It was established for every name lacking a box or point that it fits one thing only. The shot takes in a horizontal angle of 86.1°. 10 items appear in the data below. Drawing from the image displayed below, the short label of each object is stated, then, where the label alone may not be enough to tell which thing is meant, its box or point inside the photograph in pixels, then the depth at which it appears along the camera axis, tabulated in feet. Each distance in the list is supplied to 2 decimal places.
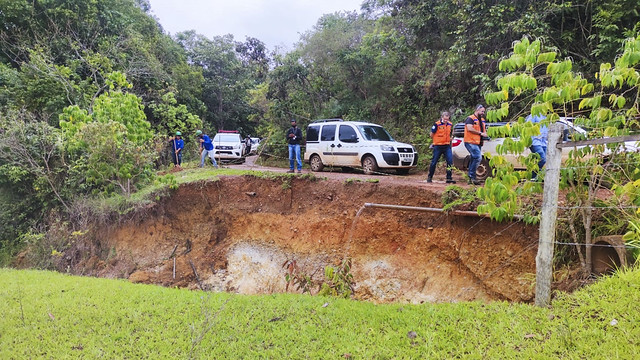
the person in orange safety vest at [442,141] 25.35
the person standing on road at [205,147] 42.04
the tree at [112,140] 30.12
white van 33.09
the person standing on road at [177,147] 45.24
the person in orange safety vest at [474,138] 23.29
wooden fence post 11.27
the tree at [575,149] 10.44
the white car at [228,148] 55.31
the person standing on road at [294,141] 33.83
